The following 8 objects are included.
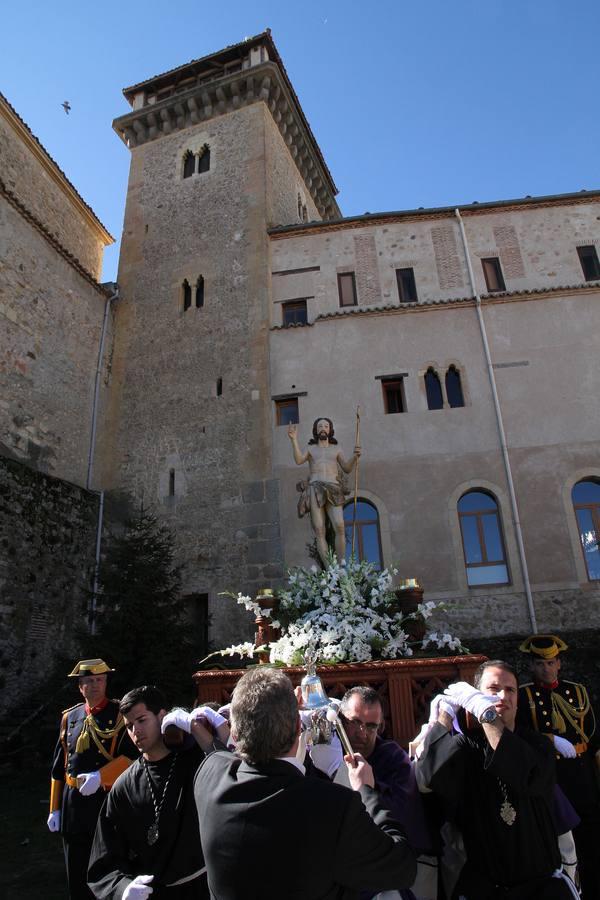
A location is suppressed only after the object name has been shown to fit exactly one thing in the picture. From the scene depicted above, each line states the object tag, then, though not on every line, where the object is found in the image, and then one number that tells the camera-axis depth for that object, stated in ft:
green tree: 38.19
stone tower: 53.78
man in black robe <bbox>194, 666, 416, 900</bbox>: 6.86
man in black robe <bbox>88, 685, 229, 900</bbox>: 10.07
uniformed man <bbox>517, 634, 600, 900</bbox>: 14.56
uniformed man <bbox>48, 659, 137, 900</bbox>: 14.05
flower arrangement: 20.56
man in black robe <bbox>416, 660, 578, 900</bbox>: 9.64
